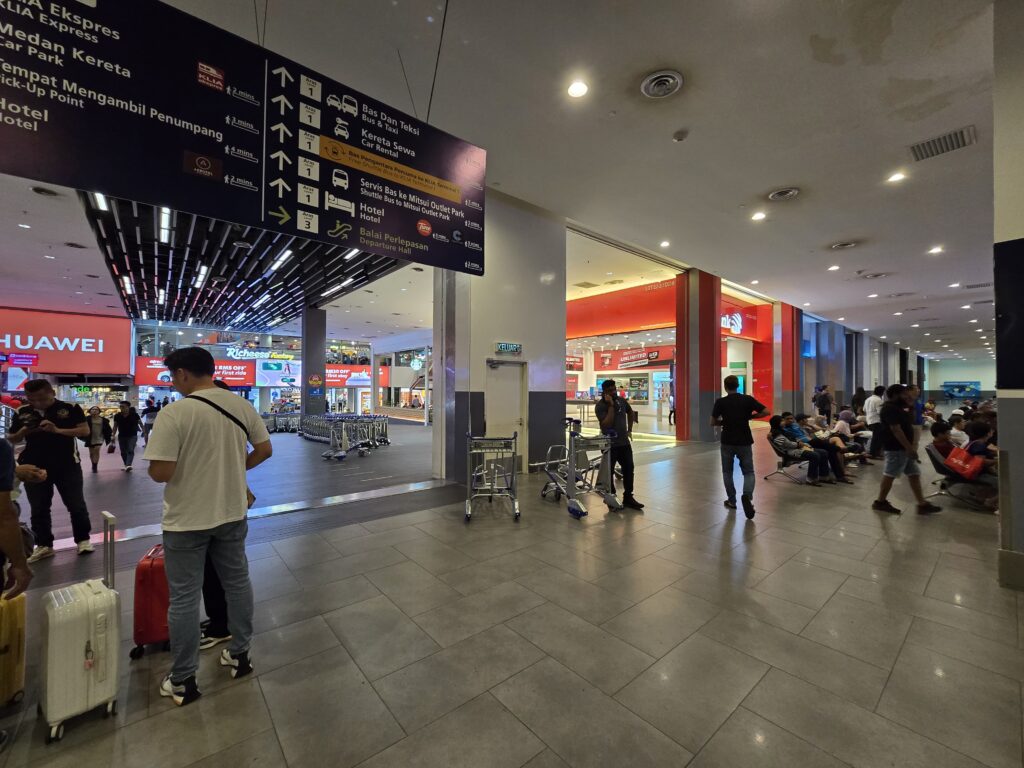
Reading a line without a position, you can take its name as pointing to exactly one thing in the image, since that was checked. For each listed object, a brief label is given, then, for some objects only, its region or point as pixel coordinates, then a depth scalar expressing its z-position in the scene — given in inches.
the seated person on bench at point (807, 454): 254.2
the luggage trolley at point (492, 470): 197.8
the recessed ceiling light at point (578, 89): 161.3
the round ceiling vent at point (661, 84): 155.6
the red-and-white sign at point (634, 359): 761.6
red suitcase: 88.9
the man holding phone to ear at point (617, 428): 204.4
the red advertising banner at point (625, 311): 483.8
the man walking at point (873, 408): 354.6
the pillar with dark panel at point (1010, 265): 120.1
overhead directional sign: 84.9
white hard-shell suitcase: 66.4
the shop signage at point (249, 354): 887.7
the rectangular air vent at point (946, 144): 192.1
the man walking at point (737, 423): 188.7
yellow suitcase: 72.7
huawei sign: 547.2
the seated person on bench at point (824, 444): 262.7
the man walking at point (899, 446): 185.2
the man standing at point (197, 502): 75.3
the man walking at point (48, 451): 136.6
